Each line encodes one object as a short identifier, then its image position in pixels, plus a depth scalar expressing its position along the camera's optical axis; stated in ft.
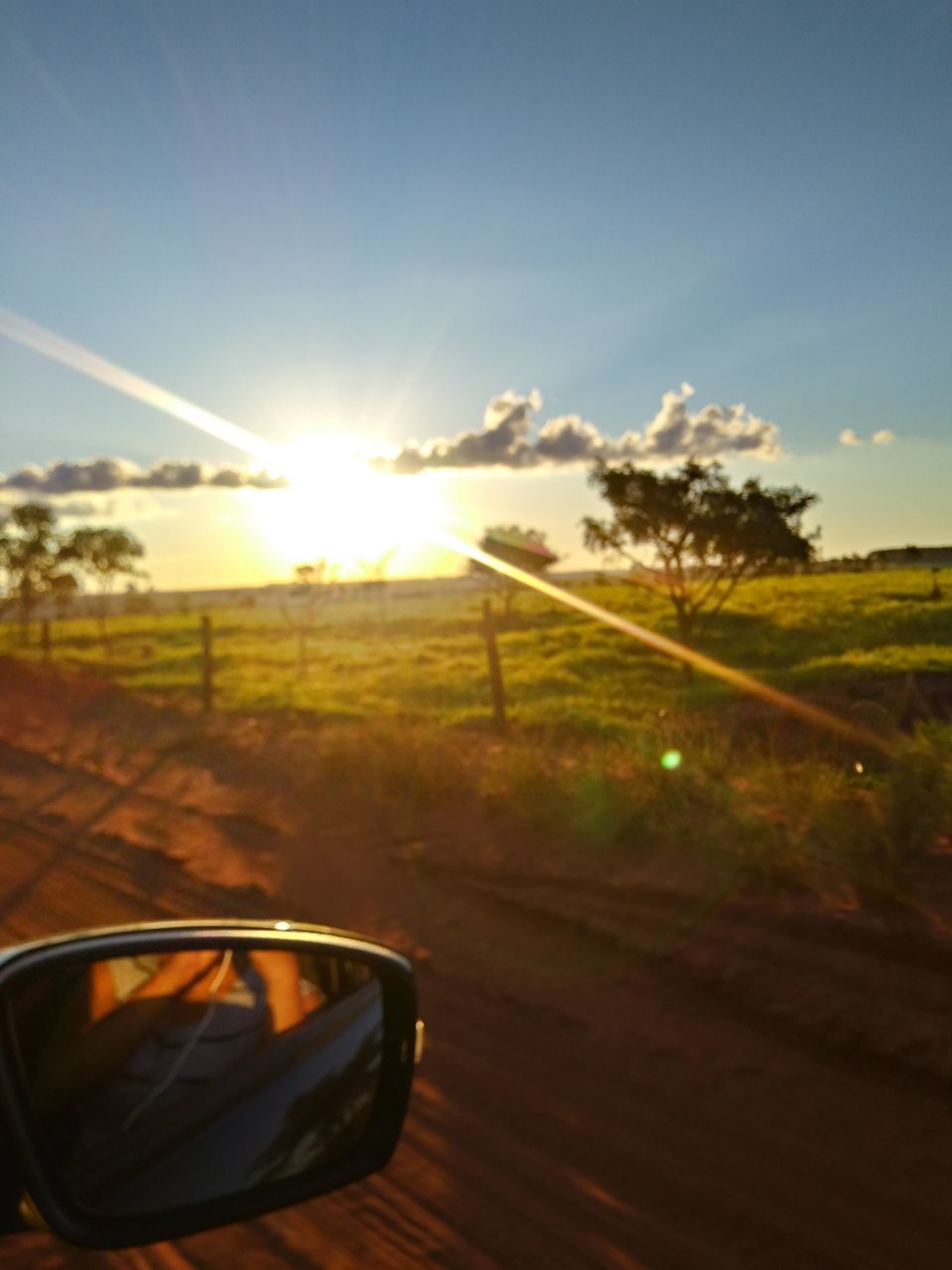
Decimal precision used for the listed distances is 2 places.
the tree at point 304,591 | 101.50
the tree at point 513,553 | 168.96
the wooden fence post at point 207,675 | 65.77
